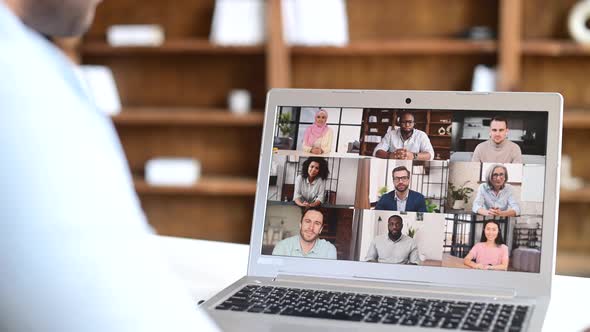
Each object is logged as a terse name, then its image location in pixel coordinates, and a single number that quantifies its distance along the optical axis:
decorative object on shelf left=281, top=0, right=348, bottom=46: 3.92
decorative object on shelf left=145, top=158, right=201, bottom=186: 4.15
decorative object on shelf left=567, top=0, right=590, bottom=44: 3.75
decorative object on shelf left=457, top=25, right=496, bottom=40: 3.83
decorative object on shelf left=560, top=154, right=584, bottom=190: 3.83
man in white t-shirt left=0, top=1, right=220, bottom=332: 0.41
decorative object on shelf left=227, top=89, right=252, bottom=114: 4.14
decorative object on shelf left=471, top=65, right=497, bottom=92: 3.83
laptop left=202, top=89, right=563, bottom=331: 1.17
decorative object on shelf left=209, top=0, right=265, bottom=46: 4.02
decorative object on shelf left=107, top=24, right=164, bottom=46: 4.17
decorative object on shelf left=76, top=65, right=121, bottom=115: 4.20
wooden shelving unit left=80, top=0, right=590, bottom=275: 3.94
